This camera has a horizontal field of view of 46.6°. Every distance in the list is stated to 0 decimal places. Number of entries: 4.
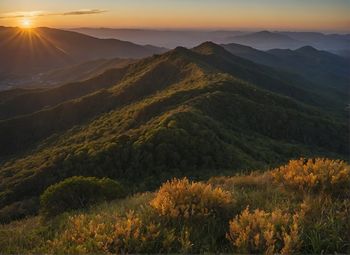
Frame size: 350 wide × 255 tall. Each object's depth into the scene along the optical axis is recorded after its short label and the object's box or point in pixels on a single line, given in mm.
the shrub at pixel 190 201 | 6598
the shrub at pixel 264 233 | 5285
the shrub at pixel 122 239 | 5660
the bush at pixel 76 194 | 11846
